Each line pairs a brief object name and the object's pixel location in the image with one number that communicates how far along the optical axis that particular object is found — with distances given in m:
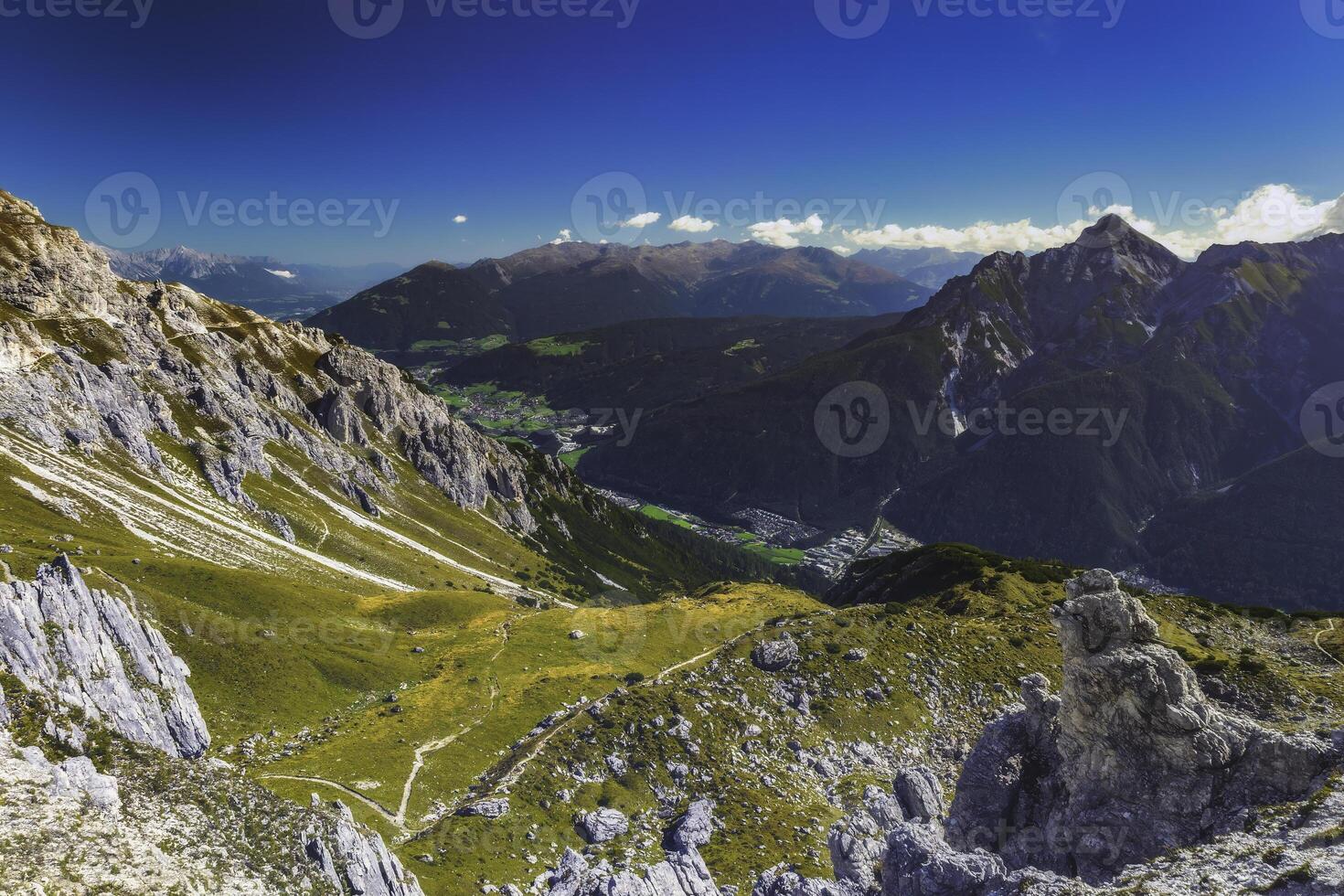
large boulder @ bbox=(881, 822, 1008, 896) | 41.19
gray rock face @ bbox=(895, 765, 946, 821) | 66.50
